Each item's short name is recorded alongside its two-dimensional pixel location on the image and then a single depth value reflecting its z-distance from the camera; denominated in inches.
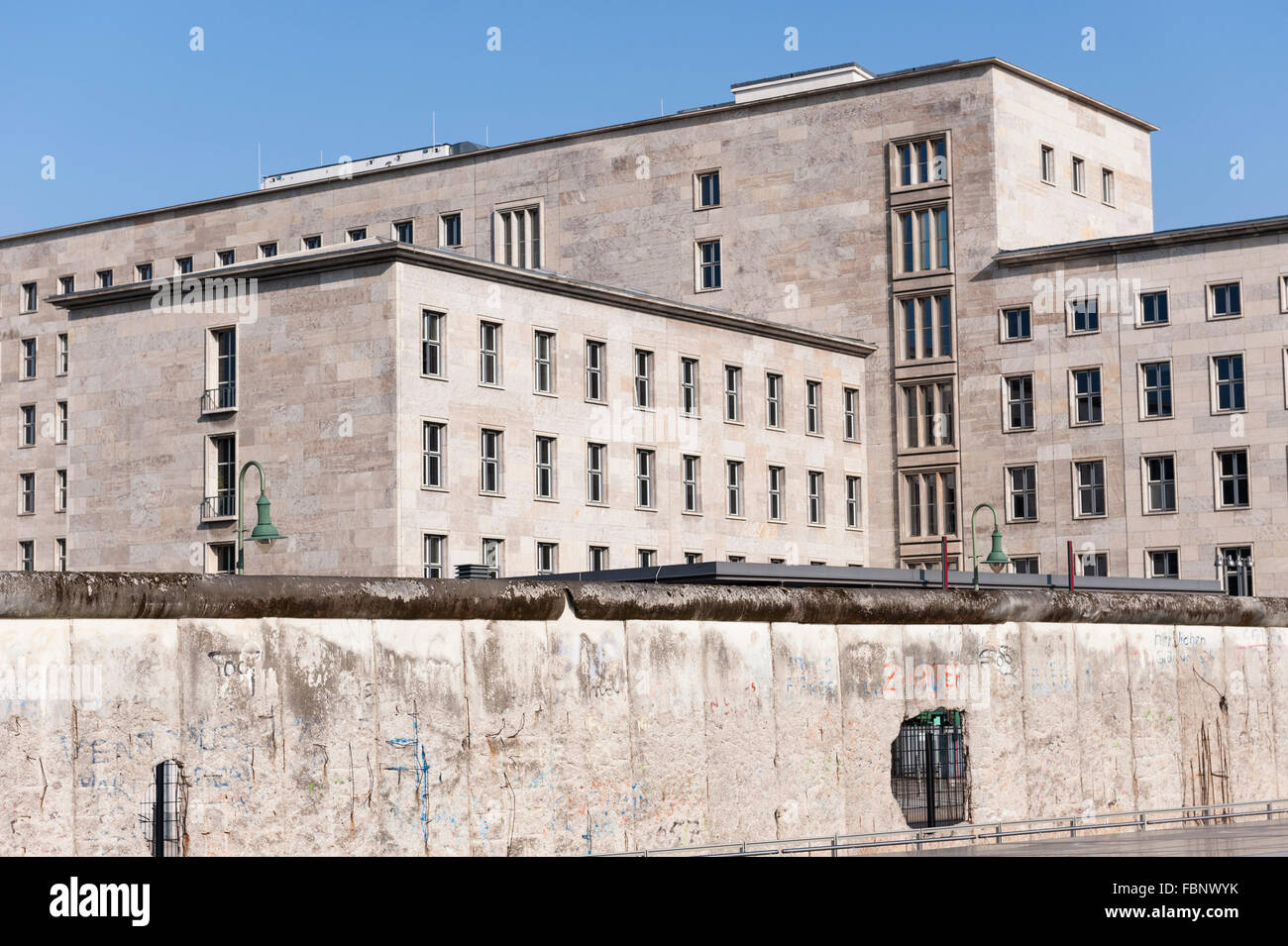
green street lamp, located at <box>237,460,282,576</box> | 1406.5
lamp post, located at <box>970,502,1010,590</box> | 1812.3
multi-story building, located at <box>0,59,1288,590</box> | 2726.4
